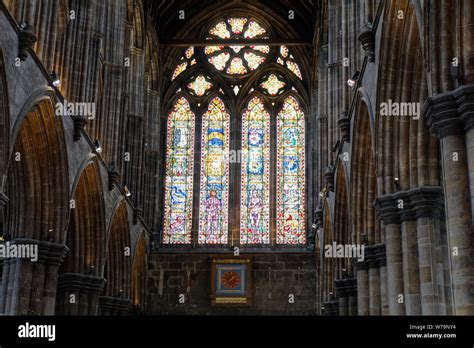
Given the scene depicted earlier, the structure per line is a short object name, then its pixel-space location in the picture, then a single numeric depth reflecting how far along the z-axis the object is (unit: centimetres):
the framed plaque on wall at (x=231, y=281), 3291
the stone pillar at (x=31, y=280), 1906
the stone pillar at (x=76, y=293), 2342
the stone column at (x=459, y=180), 1143
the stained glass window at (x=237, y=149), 3503
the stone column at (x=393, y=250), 1617
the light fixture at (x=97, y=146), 2395
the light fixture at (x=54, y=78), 1955
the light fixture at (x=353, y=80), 2089
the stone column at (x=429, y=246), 1473
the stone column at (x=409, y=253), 1553
